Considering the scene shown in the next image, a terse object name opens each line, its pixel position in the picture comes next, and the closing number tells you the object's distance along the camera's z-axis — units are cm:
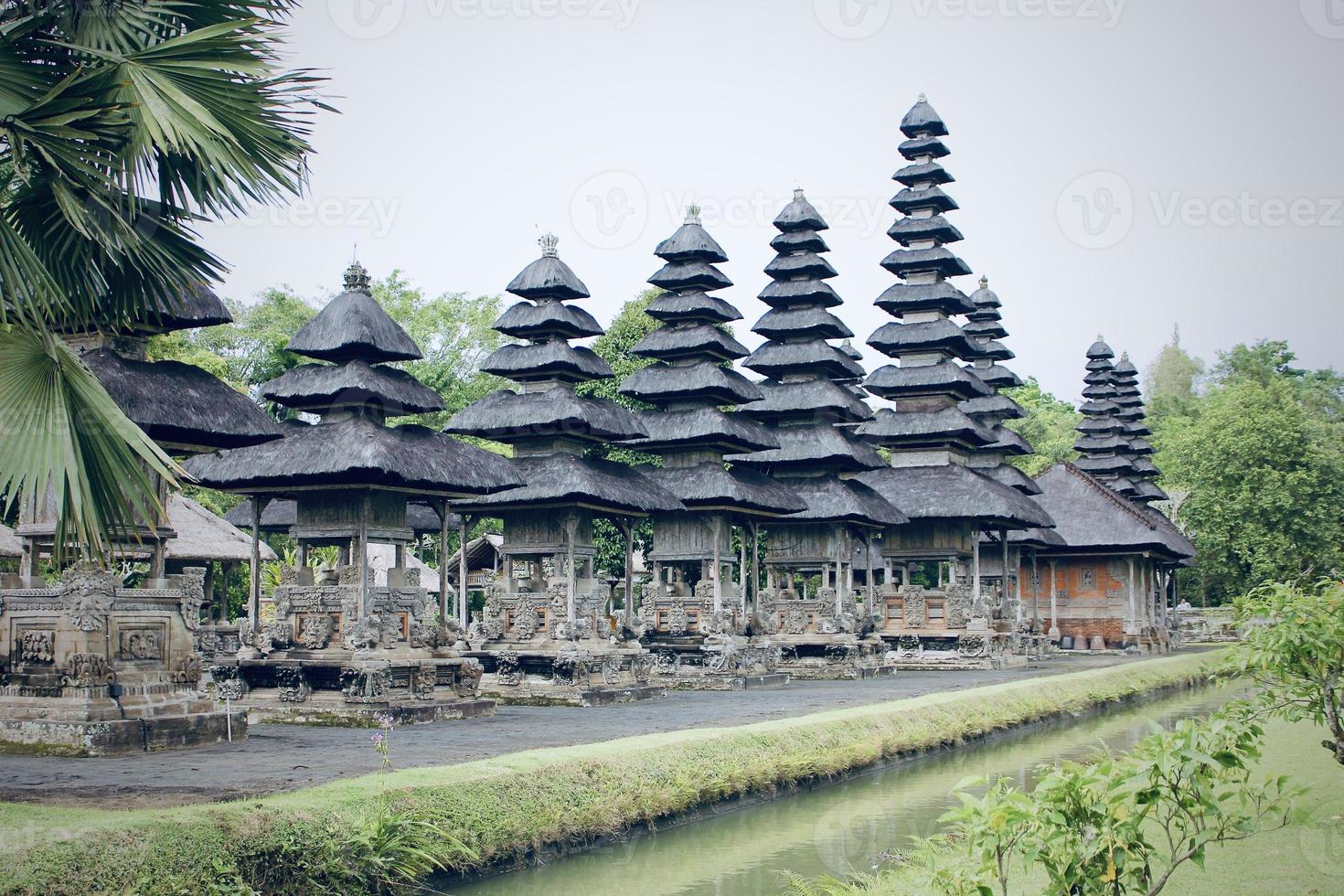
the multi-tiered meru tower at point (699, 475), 3042
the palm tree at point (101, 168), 952
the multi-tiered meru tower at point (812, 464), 3397
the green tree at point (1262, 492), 5100
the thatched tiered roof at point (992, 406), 4697
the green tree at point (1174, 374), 10570
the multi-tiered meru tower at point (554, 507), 2559
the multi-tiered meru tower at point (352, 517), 2108
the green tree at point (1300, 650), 1038
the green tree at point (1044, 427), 7031
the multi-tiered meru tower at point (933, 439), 3753
